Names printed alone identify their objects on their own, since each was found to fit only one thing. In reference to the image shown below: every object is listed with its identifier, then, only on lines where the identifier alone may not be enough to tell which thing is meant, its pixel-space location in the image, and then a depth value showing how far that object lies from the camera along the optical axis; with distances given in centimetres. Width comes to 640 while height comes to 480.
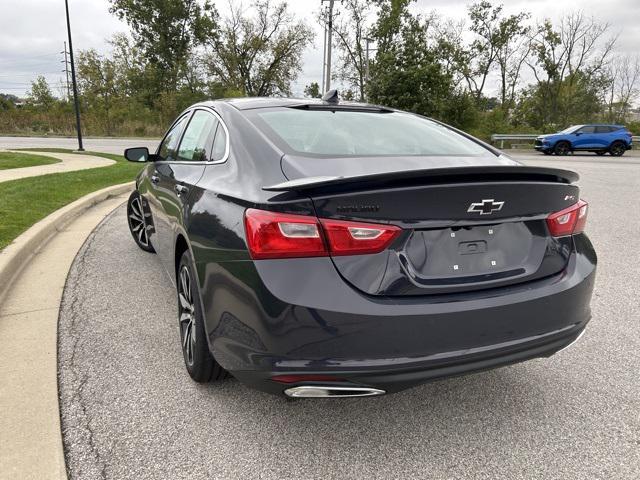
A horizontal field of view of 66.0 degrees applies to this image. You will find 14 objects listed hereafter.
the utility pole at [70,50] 1683
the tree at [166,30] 4444
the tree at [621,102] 3997
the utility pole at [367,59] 3286
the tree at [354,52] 4474
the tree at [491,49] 3903
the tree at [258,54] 4322
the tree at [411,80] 2855
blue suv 2338
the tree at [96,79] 4356
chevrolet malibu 184
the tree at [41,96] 4900
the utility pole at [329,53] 2446
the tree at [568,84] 3922
